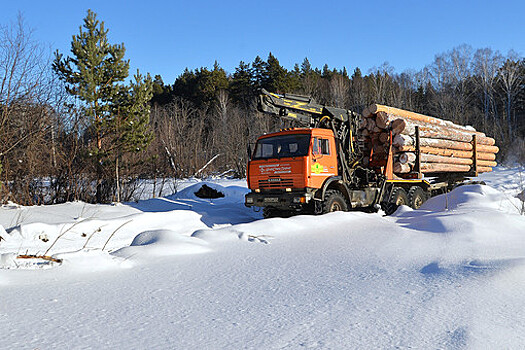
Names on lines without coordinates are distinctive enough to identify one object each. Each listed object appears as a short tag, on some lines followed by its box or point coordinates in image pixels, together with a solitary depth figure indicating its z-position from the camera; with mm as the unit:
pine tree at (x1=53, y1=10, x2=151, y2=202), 12227
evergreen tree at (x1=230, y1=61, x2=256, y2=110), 48281
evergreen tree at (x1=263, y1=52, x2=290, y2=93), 44625
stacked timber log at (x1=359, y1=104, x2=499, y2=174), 11500
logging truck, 9570
